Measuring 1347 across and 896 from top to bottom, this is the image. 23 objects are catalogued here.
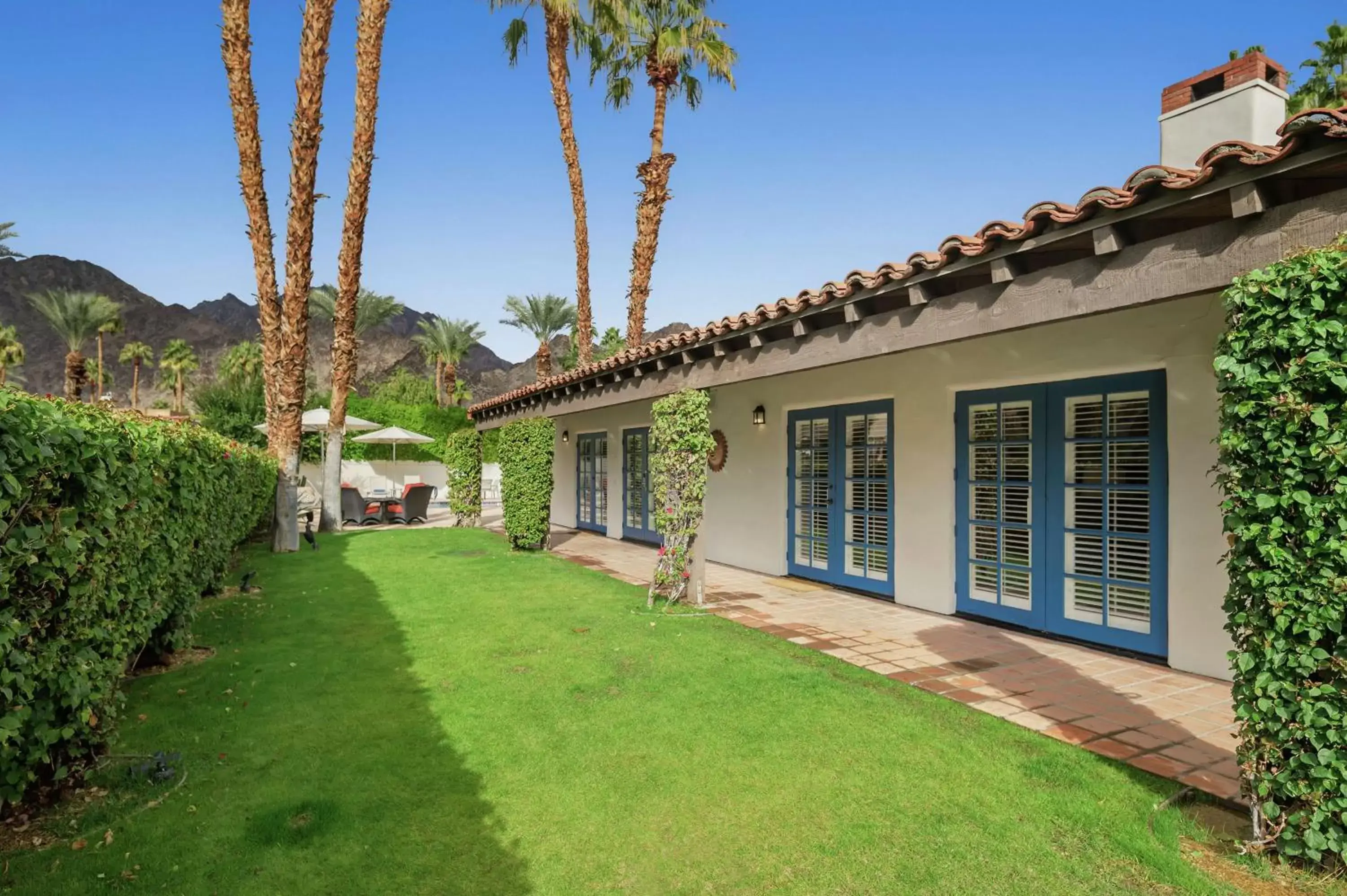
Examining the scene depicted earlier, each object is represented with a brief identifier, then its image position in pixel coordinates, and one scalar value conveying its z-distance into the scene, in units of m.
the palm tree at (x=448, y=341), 44.53
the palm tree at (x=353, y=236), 13.35
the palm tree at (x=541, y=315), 38.03
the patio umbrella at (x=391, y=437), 19.83
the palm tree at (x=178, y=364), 50.78
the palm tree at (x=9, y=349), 41.00
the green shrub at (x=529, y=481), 11.94
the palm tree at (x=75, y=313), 41.56
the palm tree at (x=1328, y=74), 19.00
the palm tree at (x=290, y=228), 12.08
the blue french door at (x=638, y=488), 13.52
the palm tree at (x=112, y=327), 44.50
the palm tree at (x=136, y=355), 51.30
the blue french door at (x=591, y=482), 15.48
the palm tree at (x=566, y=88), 18.97
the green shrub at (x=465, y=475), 15.89
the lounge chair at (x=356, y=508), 17.72
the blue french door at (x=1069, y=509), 5.71
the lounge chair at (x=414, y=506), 17.81
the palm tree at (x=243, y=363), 41.69
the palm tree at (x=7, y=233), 34.06
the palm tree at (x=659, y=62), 17.34
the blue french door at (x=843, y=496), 8.24
